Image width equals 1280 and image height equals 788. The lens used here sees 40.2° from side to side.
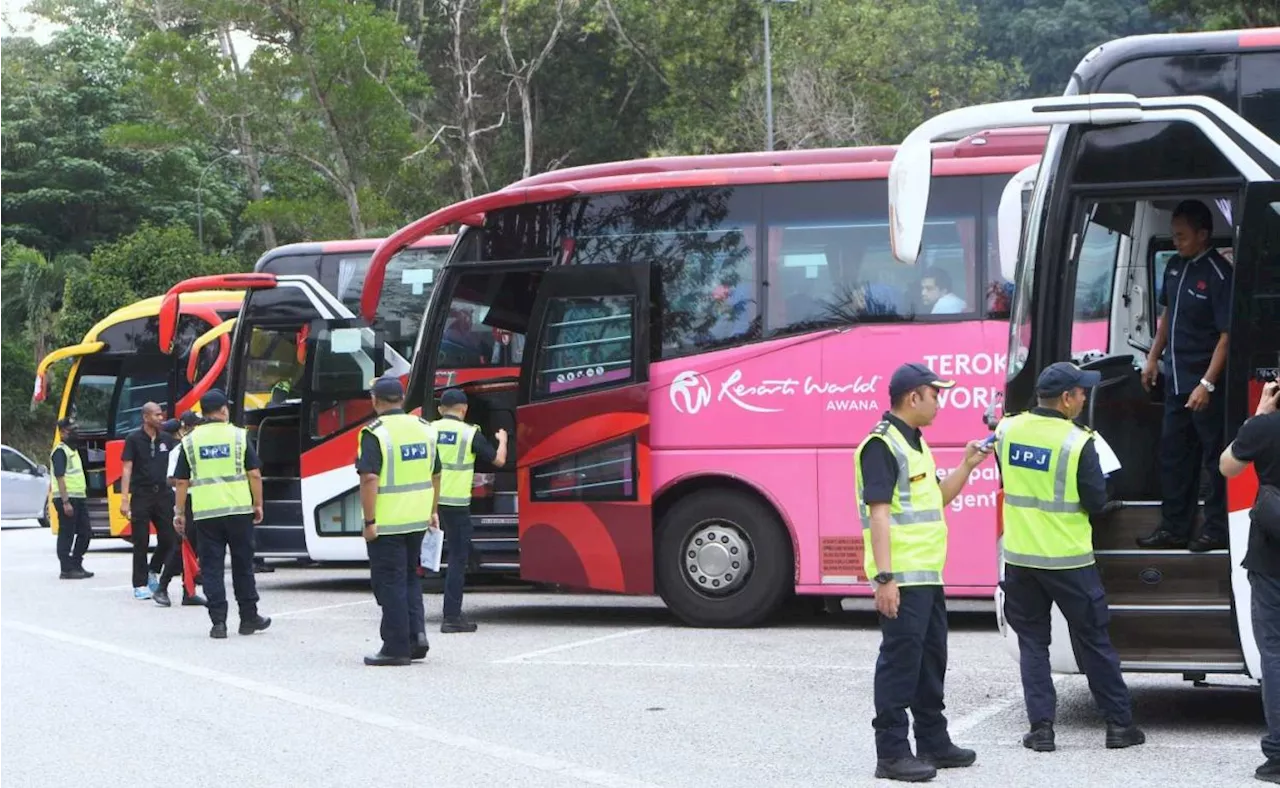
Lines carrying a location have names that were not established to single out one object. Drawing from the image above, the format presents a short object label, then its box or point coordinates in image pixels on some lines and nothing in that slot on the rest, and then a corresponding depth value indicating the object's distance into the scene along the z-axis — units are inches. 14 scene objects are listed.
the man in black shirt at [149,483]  633.6
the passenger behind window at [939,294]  487.2
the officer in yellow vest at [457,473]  499.2
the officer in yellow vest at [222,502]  514.6
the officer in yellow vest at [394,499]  435.2
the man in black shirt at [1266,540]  282.0
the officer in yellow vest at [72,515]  734.5
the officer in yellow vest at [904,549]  280.5
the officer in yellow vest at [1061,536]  308.0
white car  1289.4
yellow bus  908.6
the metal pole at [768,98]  1127.2
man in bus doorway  328.8
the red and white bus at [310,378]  660.1
